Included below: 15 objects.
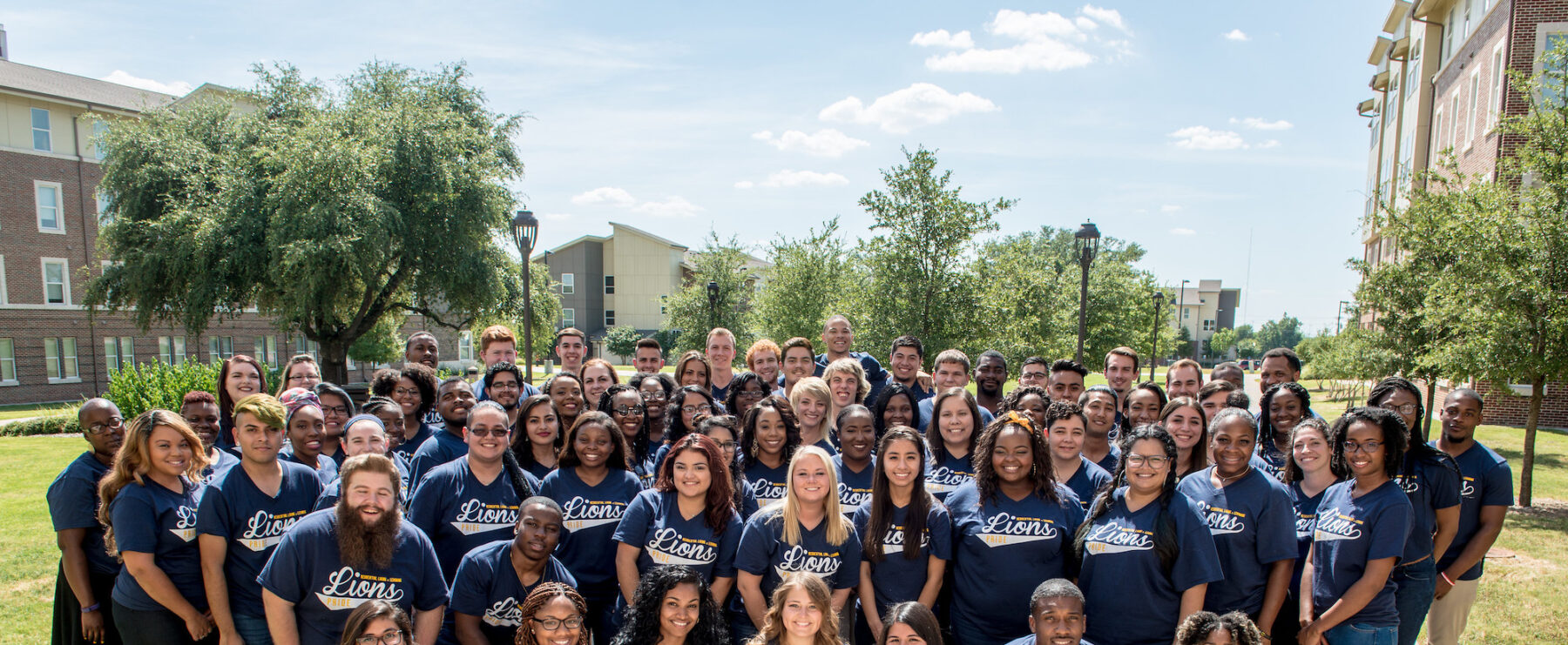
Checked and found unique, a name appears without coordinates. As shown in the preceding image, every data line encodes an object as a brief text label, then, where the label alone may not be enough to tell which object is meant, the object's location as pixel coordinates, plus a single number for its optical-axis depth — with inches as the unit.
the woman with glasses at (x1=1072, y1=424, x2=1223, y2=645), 142.5
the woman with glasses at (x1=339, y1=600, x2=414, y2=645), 130.3
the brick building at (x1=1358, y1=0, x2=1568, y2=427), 651.5
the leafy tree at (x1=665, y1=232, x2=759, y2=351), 1272.1
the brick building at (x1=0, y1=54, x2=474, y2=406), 1199.6
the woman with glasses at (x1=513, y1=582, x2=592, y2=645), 141.2
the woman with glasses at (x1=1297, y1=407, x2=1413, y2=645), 151.9
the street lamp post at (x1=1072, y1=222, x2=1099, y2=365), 488.3
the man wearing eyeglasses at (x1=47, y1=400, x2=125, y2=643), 165.6
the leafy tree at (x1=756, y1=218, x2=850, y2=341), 840.9
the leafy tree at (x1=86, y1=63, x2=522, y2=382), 728.3
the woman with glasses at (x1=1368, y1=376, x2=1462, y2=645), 169.2
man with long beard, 136.8
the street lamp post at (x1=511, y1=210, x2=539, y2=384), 472.1
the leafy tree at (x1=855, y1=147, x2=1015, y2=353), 545.3
